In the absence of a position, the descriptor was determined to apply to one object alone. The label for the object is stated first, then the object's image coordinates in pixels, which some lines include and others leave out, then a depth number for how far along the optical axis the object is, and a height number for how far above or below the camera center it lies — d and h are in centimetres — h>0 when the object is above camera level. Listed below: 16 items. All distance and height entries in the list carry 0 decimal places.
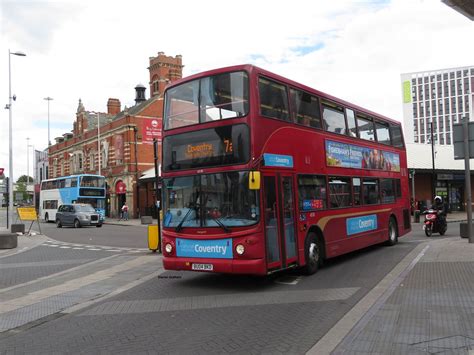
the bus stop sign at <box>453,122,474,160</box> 1314 +147
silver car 3431 -101
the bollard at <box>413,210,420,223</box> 2844 -155
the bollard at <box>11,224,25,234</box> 2569 -133
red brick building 4868 +698
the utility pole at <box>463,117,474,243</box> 1305 +92
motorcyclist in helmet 1881 -73
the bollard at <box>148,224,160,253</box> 1505 -123
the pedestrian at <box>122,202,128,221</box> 4363 -105
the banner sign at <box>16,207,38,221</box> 2447 -48
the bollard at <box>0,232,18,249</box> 1827 -145
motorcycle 1869 -137
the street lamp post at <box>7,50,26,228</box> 2880 +520
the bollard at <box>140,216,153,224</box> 3666 -159
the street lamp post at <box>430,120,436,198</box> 3428 +70
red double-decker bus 841 +44
